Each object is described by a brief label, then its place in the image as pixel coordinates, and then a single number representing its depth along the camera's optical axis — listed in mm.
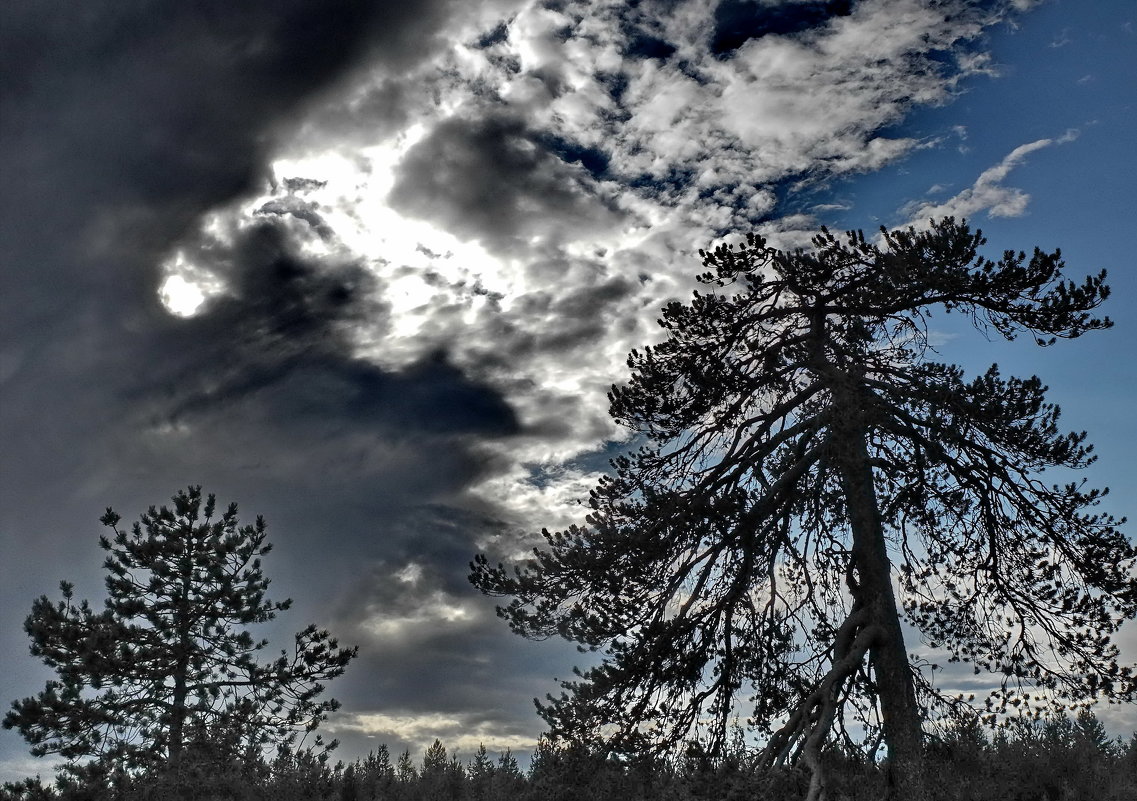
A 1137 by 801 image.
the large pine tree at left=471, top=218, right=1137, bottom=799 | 13500
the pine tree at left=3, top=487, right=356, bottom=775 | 21438
